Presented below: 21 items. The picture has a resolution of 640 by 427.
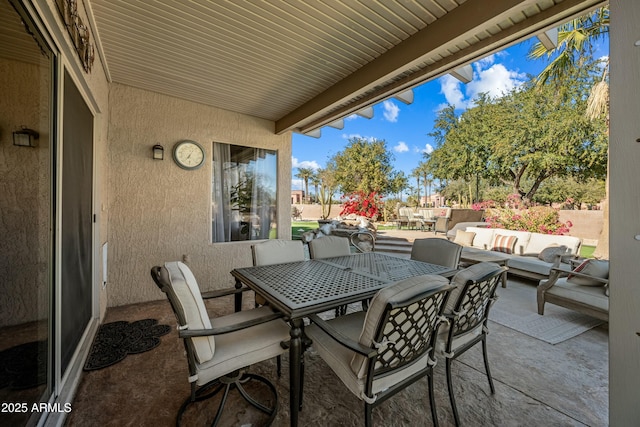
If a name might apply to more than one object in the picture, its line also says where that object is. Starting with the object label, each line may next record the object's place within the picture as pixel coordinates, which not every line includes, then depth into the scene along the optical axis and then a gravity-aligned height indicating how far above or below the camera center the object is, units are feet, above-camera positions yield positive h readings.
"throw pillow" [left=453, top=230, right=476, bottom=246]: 19.56 -2.03
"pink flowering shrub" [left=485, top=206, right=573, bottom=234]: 20.93 -0.80
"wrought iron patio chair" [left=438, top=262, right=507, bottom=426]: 4.89 -2.01
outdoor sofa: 13.16 -2.28
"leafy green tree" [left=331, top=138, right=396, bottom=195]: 43.70 +7.58
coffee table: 13.92 -2.60
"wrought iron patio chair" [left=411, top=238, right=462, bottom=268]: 8.57 -1.44
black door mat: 6.97 -4.02
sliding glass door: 3.76 -0.07
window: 13.35 +1.01
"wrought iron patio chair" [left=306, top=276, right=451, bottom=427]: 3.83 -2.11
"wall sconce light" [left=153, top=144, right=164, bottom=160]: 11.25 +2.63
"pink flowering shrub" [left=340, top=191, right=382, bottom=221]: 24.14 +0.58
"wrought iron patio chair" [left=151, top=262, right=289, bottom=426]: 4.25 -2.57
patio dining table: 4.63 -1.72
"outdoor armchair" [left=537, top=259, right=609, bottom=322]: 8.83 -2.96
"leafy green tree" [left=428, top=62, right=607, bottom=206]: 27.86 +8.92
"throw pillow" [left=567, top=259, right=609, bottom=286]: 9.59 -2.28
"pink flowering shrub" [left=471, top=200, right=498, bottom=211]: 29.84 +0.65
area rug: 8.83 -4.18
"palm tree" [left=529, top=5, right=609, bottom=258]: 17.16 +11.38
